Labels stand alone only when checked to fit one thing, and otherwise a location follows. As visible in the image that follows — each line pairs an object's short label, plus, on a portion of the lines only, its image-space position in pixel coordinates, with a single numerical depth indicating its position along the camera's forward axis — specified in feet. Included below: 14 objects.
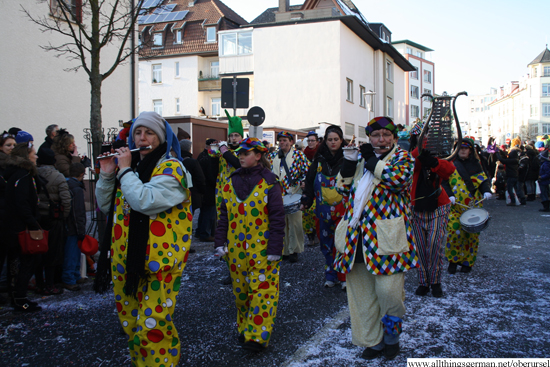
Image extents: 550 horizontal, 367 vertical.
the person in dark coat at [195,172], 24.10
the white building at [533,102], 251.80
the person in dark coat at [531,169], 51.29
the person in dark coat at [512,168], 49.19
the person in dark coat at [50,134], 23.26
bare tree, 24.97
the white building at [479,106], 390.99
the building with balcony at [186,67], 110.83
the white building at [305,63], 88.43
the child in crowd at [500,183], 59.11
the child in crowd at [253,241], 12.37
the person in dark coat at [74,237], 19.21
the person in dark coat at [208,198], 27.45
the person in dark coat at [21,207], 15.89
